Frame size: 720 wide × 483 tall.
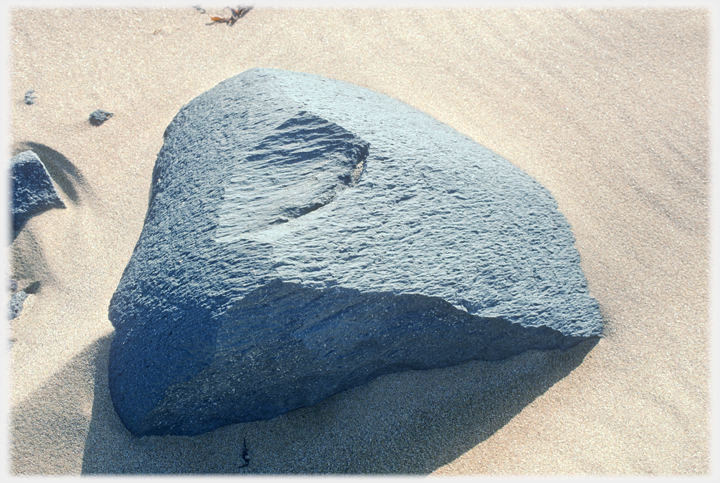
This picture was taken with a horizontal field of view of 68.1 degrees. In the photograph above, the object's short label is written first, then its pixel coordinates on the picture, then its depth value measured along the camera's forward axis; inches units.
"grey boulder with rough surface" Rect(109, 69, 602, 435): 68.8
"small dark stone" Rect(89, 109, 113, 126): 117.9
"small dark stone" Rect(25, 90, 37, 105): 120.0
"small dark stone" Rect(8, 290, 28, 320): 91.3
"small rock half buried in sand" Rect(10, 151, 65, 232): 100.7
